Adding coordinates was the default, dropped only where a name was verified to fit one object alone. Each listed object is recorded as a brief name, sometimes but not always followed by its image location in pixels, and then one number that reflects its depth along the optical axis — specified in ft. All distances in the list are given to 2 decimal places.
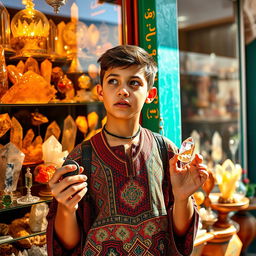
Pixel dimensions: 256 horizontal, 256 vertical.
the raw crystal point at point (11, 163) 6.24
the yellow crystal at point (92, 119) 7.63
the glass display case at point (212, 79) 12.01
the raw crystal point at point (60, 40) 7.28
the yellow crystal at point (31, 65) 6.73
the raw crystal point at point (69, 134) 7.31
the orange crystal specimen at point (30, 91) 6.39
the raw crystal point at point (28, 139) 6.90
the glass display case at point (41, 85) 6.41
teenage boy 4.29
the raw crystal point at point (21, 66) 6.65
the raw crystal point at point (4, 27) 6.47
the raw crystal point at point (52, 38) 7.12
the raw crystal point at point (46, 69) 6.96
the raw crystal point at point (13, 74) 6.53
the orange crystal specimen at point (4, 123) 6.44
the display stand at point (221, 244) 8.13
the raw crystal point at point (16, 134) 6.68
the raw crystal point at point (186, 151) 4.39
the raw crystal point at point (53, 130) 7.25
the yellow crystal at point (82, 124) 7.52
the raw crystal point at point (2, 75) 6.30
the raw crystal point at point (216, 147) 11.72
